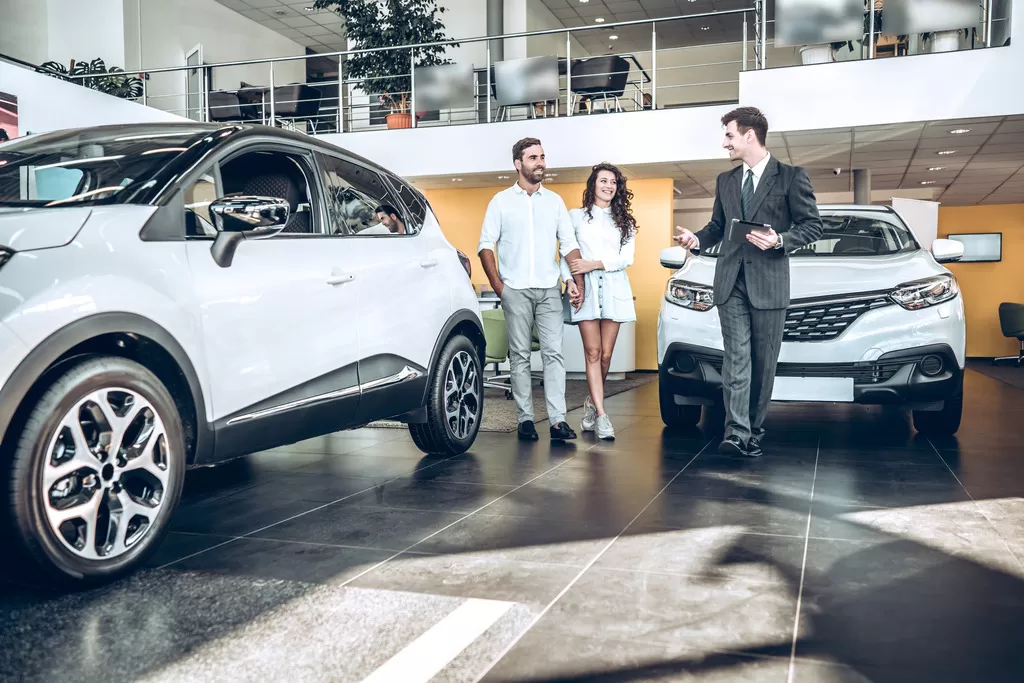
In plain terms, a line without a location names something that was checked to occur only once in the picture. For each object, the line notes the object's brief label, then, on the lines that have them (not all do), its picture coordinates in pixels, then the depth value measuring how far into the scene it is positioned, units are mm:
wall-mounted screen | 15210
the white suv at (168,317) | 2152
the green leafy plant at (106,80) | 11375
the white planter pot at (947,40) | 8711
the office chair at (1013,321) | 12805
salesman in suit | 4254
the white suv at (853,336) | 4535
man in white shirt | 4883
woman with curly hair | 5004
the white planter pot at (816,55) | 9148
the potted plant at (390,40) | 11828
